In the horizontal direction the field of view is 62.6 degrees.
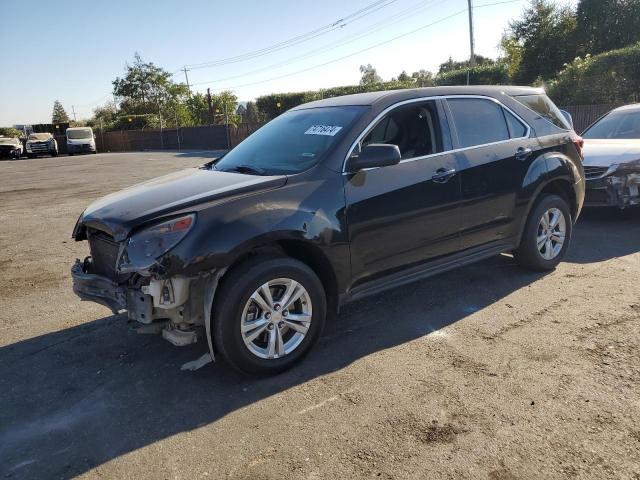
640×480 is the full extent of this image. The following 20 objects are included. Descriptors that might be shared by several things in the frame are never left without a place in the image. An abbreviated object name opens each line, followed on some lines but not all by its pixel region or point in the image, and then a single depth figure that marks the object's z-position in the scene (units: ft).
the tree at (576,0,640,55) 90.48
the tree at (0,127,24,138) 197.47
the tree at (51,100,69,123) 339.36
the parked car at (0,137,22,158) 122.72
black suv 11.04
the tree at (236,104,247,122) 199.62
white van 134.31
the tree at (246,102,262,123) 180.75
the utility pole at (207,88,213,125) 164.88
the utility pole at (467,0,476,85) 106.73
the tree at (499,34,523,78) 96.67
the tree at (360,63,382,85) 297.90
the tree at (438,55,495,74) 191.85
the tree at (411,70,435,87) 93.47
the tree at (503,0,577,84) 95.71
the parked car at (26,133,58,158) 127.44
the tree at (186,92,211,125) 201.16
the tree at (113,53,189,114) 211.00
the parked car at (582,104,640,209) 23.34
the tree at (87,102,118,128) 206.59
